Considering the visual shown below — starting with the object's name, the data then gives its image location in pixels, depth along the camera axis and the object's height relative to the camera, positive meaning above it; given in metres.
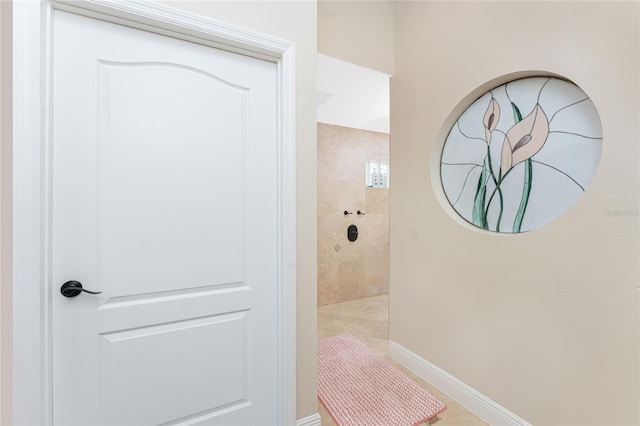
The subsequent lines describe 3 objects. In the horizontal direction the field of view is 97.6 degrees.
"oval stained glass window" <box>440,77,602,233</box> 1.34 +0.32
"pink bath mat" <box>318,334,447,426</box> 1.63 -1.19
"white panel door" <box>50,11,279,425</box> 1.08 -0.07
